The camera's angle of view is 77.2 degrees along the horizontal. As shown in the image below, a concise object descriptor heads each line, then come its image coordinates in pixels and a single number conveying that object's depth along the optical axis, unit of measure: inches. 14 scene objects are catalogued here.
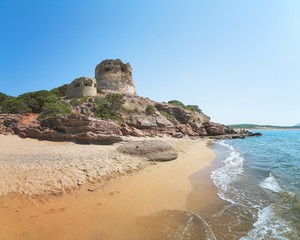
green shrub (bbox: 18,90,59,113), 1162.6
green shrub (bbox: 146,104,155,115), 1552.7
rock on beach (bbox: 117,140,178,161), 537.0
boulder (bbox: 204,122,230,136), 1936.5
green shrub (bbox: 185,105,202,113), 2626.0
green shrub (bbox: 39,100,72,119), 973.2
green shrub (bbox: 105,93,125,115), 1350.9
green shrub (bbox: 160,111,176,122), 1706.4
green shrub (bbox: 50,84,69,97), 1780.3
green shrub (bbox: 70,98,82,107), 1289.4
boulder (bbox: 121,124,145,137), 936.0
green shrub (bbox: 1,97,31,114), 1069.1
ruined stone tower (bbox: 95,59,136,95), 2007.9
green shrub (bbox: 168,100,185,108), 2702.5
